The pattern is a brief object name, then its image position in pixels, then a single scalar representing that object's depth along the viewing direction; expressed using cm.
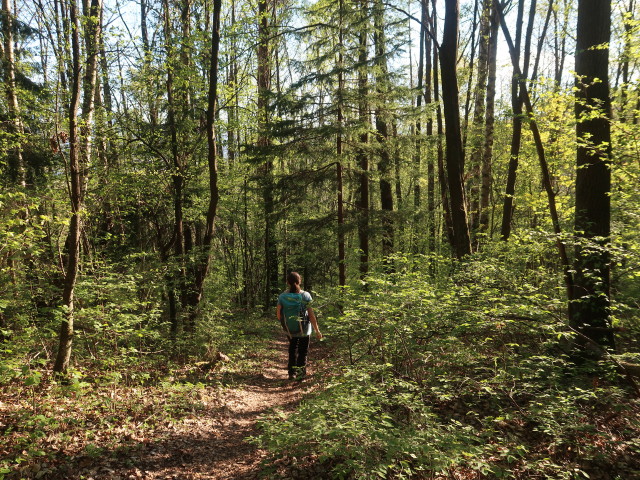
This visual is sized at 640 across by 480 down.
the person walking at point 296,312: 655
